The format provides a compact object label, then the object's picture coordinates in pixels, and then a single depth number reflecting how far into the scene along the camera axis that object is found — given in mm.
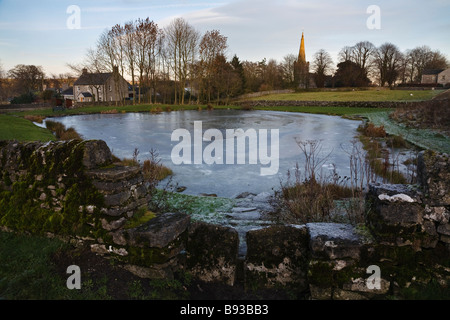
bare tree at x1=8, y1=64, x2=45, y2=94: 66500
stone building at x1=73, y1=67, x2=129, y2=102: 57944
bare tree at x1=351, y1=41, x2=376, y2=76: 69062
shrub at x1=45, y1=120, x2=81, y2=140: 16106
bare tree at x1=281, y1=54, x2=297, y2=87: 73688
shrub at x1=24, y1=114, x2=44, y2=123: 28100
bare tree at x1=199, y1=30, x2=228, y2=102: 51062
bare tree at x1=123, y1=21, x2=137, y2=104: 47594
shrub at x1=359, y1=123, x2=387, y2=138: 17500
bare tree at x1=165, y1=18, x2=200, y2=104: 49188
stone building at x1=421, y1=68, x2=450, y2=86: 64250
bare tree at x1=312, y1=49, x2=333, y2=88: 73000
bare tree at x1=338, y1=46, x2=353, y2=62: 72438
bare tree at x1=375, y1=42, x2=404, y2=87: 66438
